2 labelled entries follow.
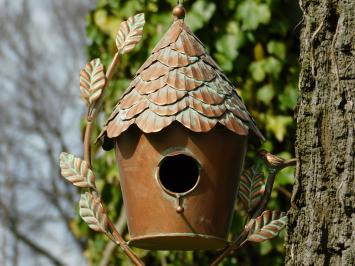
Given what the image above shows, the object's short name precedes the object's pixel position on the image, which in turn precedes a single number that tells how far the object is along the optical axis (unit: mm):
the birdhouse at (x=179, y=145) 5285
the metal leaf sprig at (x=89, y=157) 5409
